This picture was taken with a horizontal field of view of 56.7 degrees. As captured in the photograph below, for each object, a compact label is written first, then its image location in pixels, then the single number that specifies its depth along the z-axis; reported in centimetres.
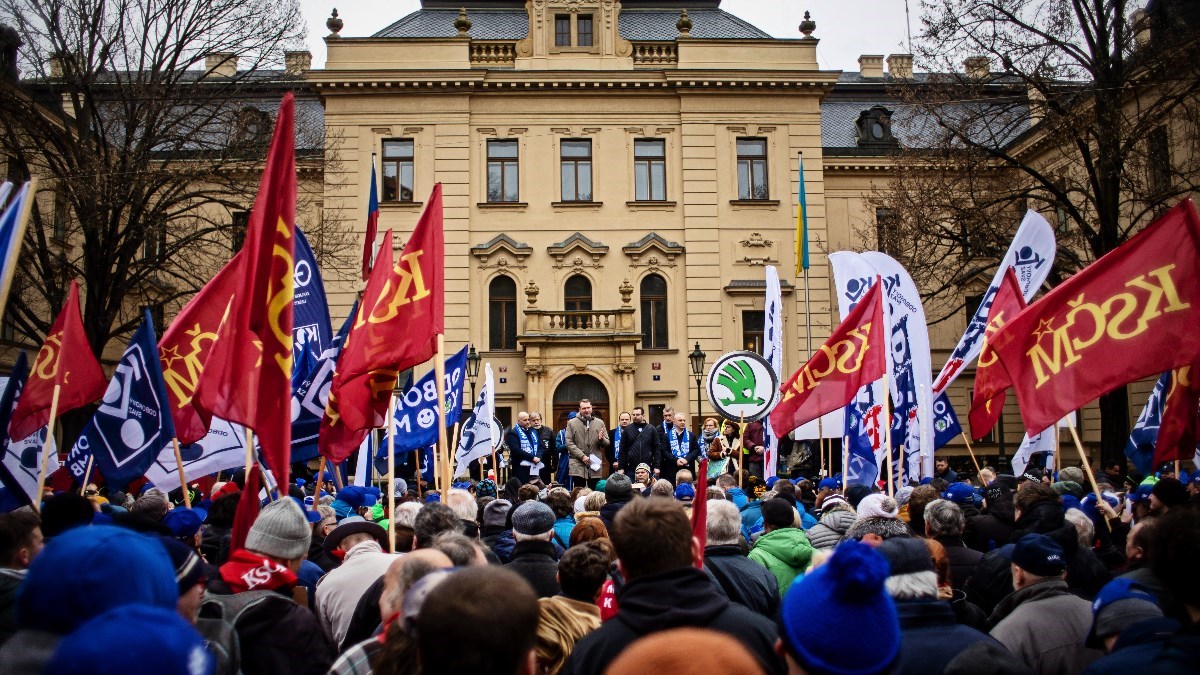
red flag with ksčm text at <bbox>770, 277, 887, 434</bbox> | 1052
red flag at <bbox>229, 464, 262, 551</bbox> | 519
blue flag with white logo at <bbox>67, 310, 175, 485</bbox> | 903
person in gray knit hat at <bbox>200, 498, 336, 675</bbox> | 414
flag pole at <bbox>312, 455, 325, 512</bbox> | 791
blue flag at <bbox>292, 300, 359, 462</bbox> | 995
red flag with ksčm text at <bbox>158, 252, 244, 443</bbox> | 972
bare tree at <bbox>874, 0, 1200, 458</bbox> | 2122
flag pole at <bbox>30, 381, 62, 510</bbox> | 796
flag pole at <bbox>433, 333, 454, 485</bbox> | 704
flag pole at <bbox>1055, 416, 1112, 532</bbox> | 702
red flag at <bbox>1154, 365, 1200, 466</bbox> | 779
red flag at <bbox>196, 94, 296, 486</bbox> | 586
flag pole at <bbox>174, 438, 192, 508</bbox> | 813
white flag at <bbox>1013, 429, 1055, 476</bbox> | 1324
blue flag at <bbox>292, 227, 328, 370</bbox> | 1049
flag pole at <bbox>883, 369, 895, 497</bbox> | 927
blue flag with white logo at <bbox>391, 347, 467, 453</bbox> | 1302
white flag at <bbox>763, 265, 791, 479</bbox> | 1406
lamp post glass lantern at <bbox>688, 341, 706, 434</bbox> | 2427
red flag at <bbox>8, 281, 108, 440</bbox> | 1001
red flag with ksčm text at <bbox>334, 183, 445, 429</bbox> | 787
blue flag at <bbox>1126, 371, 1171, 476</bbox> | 1230
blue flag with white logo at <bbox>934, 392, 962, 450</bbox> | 1457
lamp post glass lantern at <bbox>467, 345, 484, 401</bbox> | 2438
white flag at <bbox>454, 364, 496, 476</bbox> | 1602
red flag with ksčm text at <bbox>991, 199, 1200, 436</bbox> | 725
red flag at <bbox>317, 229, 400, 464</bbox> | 808
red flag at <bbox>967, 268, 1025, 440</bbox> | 977
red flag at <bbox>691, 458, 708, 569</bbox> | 506
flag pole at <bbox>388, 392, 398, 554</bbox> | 601
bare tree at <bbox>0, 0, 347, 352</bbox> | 2255
